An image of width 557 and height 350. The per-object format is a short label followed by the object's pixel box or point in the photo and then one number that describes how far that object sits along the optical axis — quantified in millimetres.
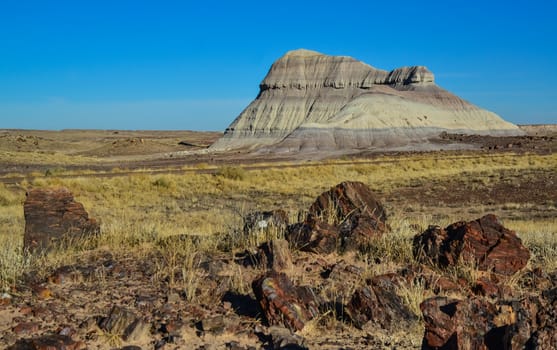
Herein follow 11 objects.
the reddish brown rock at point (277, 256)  6602
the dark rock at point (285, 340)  4281
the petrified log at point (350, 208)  8330
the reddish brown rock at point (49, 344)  4232
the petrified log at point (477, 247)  6484
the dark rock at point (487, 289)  5693
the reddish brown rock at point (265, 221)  8423
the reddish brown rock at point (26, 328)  4737
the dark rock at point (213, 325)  4719
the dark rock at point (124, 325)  4648
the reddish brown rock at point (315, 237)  7352
